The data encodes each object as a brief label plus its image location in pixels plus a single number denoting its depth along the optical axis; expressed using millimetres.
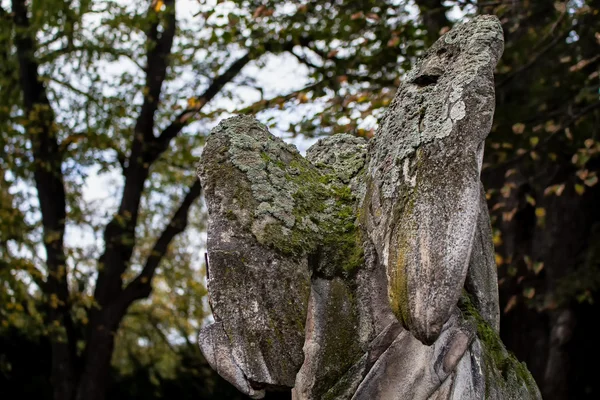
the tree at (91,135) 10531
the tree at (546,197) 9023
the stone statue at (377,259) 2348
